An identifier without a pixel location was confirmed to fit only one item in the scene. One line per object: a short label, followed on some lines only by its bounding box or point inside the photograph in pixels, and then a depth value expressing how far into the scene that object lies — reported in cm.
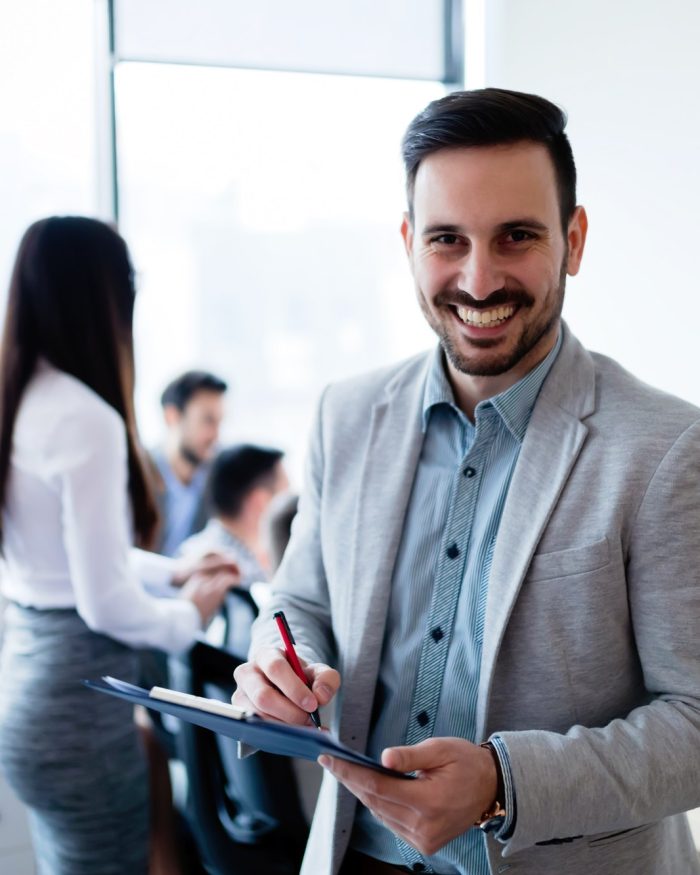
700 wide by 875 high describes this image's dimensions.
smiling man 101
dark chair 182
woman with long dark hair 182
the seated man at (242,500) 297
